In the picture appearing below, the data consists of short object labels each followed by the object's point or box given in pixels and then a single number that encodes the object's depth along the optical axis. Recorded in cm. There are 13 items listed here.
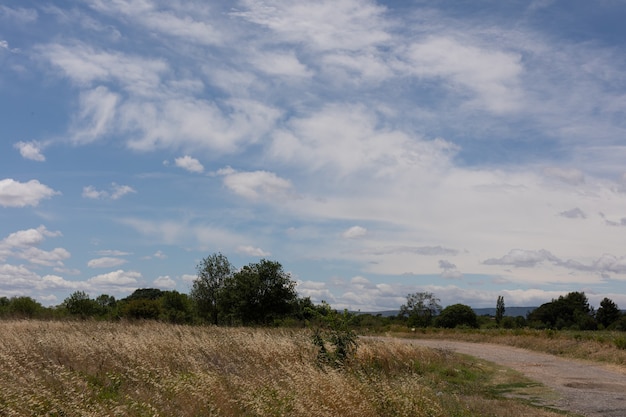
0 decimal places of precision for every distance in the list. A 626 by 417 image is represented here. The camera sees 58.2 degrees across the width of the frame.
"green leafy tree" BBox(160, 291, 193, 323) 6425
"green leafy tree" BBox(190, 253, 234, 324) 5953
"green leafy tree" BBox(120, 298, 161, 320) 6200
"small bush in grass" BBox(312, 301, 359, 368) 1648
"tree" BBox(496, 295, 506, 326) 10316
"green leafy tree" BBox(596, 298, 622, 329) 8619
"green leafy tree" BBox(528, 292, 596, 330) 8311
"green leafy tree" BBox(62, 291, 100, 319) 5728
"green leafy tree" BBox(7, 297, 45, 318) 5021
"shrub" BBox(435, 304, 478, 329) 7269
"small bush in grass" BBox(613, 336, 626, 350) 2724
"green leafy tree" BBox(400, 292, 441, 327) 8519
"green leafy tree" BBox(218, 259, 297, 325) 5209
